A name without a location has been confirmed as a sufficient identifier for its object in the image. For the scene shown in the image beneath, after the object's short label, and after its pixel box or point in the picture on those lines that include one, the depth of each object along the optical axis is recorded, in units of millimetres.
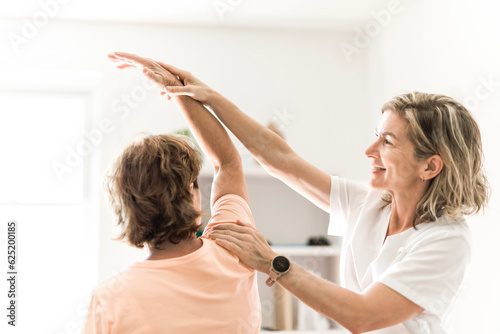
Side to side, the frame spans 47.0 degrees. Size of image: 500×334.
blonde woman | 1303
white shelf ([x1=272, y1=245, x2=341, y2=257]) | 3309
